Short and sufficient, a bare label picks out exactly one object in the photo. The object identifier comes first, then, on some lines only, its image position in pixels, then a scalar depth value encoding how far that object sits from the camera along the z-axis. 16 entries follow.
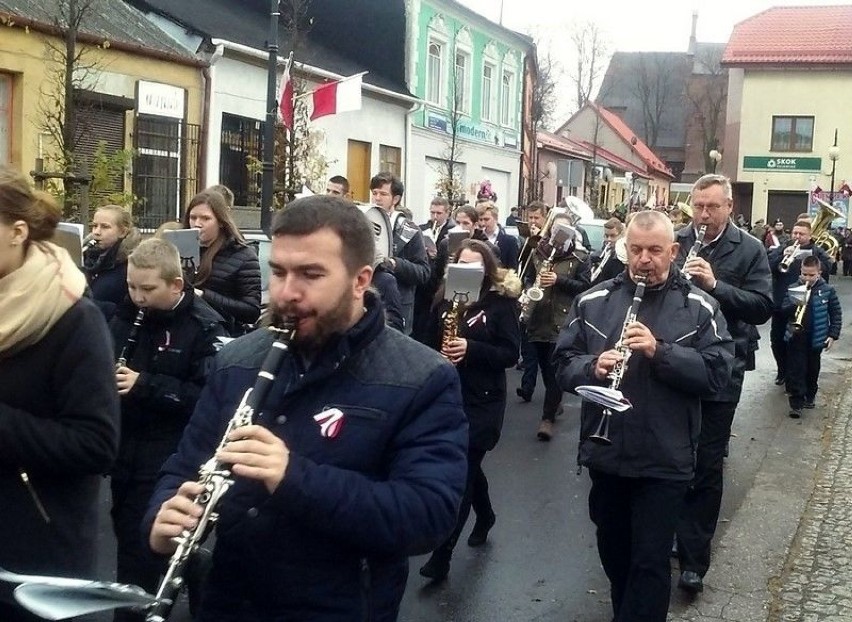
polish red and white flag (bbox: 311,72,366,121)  18.12
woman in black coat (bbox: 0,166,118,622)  2.82
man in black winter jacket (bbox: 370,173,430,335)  8.41
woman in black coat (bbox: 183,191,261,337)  5.96
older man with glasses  5.63
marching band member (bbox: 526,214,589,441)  9.77
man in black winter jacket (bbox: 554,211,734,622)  4.43
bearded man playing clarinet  2.40
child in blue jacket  10.92
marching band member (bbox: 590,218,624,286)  10.26
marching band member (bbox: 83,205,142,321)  6.18
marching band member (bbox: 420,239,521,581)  5.67
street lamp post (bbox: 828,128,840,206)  38.94
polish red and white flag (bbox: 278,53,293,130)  15.99
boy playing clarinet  4.22
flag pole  14.48
